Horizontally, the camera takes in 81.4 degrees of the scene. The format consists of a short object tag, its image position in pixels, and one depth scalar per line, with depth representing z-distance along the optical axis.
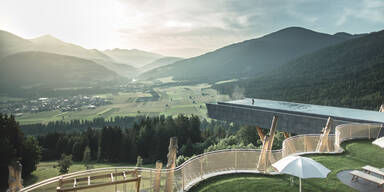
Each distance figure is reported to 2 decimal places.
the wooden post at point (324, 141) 13.36
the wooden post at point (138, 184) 6.70
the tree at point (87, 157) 57.41
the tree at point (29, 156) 37.27
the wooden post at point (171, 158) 8.35
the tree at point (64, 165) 48.88
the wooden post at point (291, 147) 12.31
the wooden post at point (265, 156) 10.41
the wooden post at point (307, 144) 13.54
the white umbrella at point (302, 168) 7.05
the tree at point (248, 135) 44.51
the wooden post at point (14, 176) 6.67
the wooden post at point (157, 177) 8.11
